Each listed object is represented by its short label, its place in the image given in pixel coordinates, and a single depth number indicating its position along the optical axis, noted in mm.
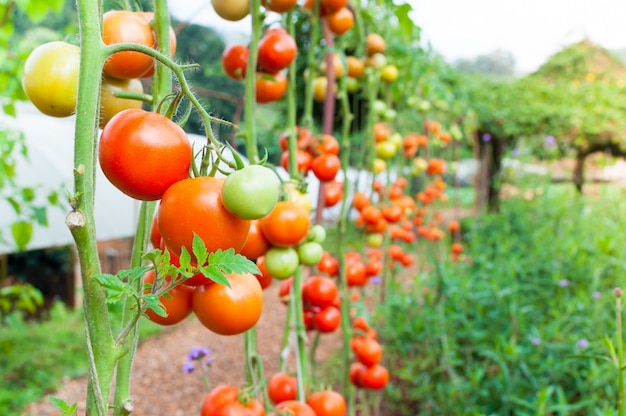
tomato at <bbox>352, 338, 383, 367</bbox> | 1200
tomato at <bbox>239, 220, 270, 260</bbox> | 682
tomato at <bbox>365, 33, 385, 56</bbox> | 1686
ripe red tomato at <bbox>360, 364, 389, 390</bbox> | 1188
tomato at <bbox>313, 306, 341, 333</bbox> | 1065
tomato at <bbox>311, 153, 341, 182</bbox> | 1076
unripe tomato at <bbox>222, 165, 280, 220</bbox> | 386
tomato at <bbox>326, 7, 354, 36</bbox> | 1129
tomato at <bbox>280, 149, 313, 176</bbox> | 1049
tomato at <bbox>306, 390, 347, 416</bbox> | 811
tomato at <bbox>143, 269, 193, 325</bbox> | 487
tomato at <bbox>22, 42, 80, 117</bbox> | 452
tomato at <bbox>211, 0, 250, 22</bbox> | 700
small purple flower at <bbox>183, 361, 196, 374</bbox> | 1128
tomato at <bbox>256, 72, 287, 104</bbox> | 921
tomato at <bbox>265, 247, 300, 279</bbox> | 749
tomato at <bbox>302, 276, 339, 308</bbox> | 1046
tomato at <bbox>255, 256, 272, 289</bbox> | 721
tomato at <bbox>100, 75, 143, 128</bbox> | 518
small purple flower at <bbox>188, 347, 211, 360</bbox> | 1092
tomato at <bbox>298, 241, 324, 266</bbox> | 836
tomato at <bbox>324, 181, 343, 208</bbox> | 1210
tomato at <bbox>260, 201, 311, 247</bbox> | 709
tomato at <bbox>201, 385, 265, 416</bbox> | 642
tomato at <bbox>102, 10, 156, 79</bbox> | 479
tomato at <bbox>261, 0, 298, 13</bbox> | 754
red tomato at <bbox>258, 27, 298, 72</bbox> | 823
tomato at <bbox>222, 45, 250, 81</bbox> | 865
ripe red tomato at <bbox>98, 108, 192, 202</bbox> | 384
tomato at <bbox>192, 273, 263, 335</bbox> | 480
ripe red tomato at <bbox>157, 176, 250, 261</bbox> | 389
